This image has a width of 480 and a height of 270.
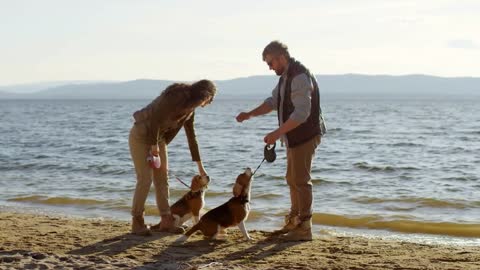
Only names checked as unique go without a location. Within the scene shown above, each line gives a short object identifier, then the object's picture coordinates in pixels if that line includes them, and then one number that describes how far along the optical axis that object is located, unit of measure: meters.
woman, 7.16
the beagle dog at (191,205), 7.90
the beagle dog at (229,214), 7.41
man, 7.00
